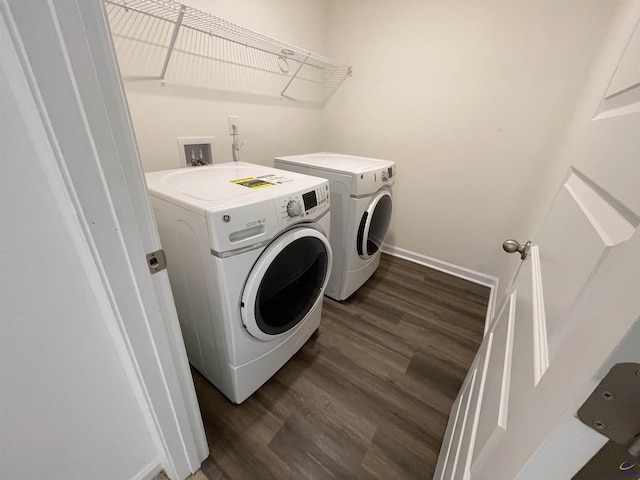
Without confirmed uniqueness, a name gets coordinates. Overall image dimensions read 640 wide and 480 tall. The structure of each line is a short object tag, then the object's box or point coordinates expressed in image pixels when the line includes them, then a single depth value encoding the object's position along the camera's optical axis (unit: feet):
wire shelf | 3.45
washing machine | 2.61
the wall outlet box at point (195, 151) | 4.52
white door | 0.78
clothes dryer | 4.80
